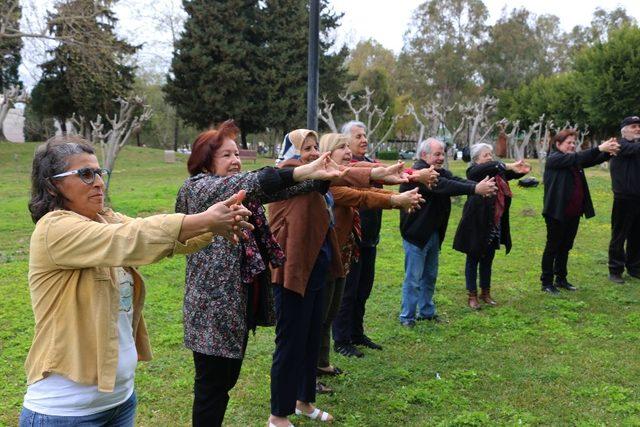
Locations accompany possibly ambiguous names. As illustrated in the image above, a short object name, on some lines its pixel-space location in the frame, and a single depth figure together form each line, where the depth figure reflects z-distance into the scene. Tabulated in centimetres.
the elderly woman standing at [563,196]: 689
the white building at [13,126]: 5708
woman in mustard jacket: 198
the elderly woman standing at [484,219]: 641
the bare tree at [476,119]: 1678
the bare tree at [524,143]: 2104
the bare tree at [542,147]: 2242
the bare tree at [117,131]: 1501
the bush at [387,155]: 4859
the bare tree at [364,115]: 4078
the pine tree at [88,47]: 2178
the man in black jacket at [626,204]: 735
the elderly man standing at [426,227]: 560
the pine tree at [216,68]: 3528
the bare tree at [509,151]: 4662
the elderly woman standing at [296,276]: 353
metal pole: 518
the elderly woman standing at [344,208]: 419
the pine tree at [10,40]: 2252
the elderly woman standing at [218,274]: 280
